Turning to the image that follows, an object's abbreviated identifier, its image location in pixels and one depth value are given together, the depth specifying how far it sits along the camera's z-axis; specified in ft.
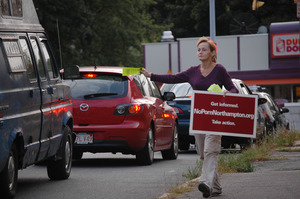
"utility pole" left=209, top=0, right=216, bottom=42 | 91.91
